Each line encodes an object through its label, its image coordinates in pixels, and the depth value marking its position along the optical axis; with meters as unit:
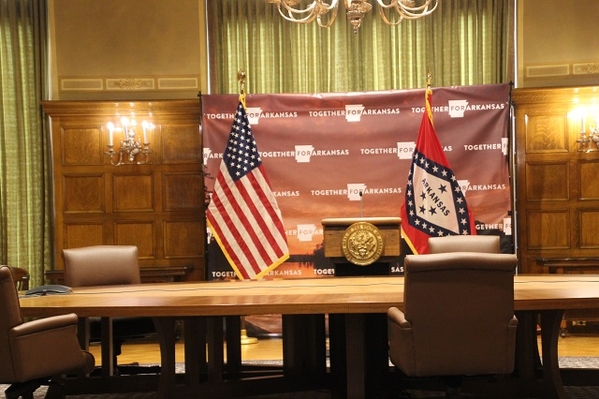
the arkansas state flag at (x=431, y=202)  7.69
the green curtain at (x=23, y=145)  9.05
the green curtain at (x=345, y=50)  9.18
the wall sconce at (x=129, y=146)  8.52
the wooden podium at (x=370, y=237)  6.31
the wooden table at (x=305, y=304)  4.25
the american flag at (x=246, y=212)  7.73
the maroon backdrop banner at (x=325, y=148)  8.33
